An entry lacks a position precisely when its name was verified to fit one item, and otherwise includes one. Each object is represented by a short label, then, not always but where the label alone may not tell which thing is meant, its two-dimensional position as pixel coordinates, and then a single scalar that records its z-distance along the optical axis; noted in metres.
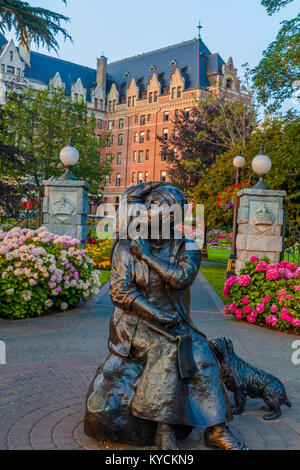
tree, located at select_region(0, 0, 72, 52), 14.69
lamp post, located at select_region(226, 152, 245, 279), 14.15
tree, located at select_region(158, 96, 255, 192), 23.39
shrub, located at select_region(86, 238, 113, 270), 17.45
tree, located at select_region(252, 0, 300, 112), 13.28
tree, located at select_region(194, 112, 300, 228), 13.84
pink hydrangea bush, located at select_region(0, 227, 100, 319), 7.85
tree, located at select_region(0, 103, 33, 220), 13.91
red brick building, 61.34
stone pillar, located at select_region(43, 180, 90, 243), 10.80
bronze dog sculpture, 3.98
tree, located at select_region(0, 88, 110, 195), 29.89
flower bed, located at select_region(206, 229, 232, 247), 30.92
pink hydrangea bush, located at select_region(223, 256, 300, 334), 7.79
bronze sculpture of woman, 3.07
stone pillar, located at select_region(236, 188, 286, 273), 10.13
